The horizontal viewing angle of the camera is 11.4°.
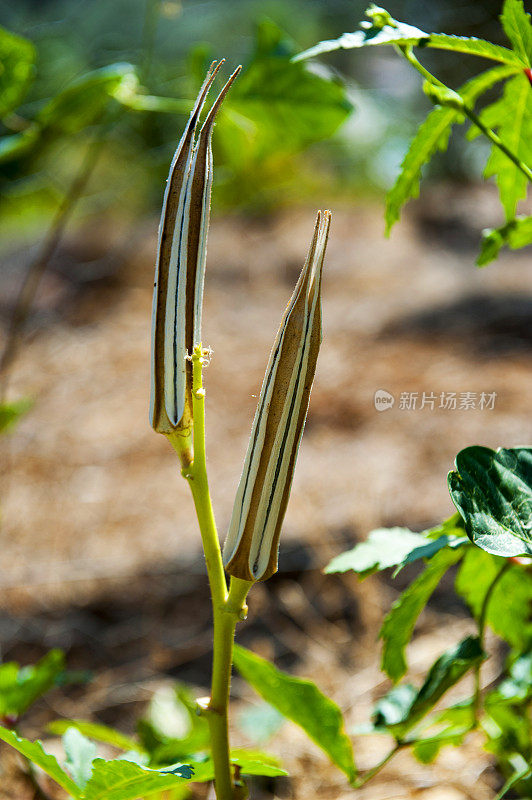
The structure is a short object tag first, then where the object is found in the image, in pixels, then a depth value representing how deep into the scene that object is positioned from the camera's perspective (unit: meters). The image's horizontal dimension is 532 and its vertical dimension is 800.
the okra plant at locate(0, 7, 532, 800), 1.04
